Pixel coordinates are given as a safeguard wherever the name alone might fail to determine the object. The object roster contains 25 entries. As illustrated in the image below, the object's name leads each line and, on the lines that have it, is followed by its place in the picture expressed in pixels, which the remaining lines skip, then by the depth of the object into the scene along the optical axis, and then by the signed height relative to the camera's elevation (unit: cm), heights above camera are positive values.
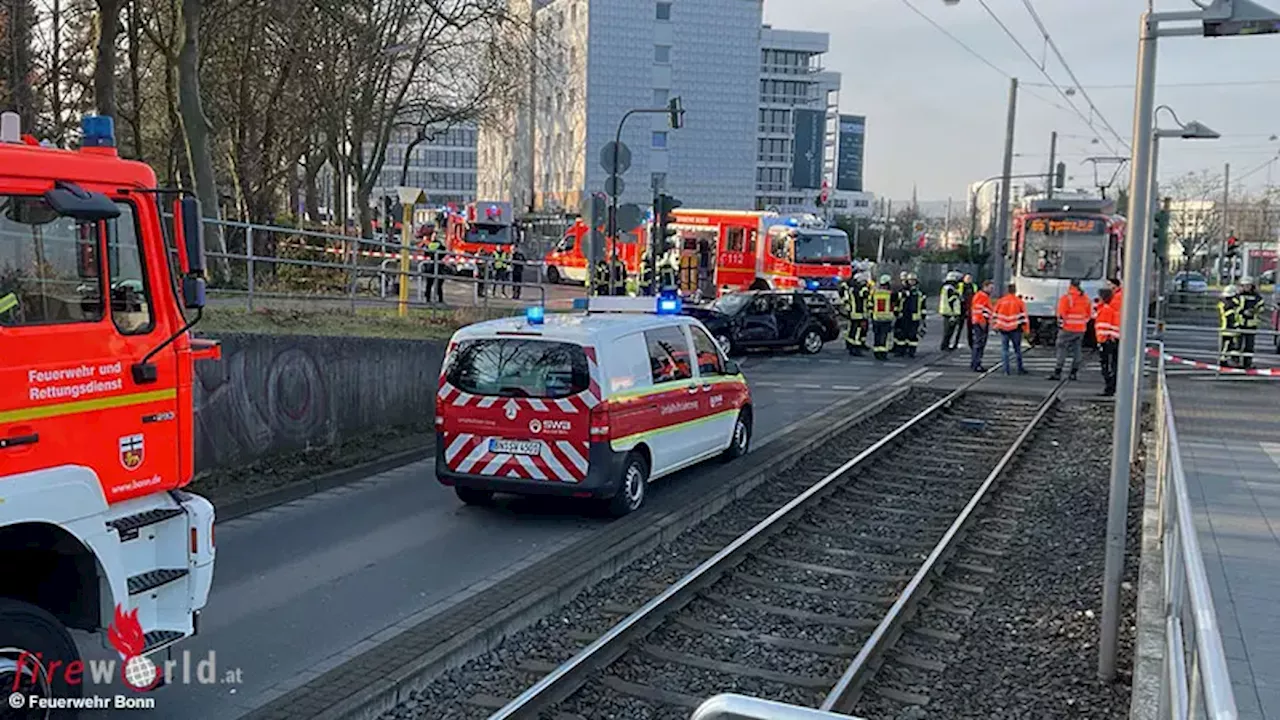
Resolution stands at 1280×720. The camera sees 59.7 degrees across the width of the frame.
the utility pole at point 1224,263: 6139 +52
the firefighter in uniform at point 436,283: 1818 -55
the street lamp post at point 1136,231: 662 +24
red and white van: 980 -138
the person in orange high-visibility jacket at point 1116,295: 1987 -49
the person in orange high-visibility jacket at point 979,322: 2261 -113
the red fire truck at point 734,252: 3275 +28
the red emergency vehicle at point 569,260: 4231 -14
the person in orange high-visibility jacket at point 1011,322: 2184 -110
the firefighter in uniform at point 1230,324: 2075 -100
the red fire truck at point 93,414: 488 -78
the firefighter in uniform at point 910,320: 2554 -127
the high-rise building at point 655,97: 7281 +1084
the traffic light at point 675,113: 2478 +329
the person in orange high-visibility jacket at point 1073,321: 2048 -99
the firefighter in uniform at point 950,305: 2602 -93
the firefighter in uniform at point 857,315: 2536 -119
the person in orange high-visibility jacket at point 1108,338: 1955 -121
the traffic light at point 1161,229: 1575 +59
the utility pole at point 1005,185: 3794 +282
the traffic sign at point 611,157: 1850 +169
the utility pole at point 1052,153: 4581 +477
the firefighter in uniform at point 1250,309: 2058 -68
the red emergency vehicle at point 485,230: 4450 +101
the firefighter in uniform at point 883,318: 2495 -122
